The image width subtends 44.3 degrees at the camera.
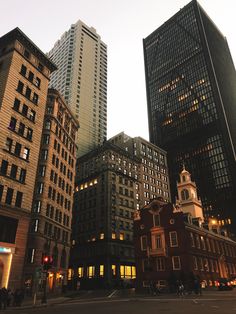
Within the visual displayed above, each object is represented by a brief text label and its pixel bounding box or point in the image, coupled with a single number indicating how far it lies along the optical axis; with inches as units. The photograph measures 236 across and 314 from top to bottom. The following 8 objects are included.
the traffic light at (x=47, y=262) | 1114.7
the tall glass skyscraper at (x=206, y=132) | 6072.8
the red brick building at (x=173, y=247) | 2129.7
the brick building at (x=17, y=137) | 1518.2
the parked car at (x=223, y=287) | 1796.6
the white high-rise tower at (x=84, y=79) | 5604.8
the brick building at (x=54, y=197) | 2006.6
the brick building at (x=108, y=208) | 3240.7
